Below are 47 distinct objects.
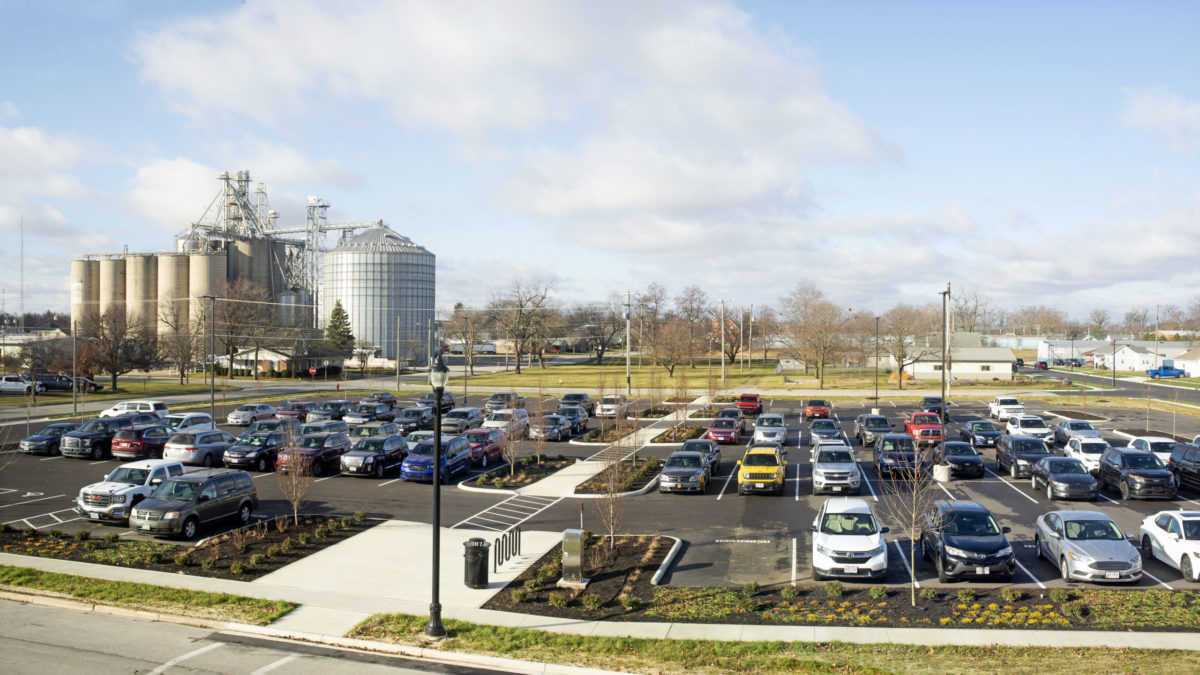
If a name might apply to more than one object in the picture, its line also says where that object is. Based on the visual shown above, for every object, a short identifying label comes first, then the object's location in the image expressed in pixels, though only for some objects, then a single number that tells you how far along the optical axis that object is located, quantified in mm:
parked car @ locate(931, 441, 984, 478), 28953
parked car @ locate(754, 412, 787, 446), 34844
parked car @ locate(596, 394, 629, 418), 45375
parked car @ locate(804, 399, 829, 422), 48250
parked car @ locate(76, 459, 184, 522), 21891
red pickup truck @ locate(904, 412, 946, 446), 34656
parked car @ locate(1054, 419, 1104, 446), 36062
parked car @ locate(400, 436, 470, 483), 28875
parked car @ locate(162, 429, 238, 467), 31250
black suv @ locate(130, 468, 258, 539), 20281
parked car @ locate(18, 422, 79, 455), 34094
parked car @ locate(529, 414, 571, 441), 39594
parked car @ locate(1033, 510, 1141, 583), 15766
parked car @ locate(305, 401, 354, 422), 43688
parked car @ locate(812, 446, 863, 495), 25625
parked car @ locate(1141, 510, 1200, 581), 16312
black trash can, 16094
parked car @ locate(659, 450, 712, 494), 26422
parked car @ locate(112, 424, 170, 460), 33188
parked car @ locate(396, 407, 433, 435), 43094
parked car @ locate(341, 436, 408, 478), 29844
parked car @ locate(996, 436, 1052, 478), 28203
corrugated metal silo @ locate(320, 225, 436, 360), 110000
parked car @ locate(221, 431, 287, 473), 30922
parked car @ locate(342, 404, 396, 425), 45562
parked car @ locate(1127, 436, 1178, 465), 28422
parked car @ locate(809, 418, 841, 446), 36750
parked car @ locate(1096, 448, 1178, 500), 24281
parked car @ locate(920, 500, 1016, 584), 16016
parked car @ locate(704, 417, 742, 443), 38812
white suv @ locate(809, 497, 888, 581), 16203
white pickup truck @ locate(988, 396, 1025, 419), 47188
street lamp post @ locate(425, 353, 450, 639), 13352
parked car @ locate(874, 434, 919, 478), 27812
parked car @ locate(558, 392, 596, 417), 50966
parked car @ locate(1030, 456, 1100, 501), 24375
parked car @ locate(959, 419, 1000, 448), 37156
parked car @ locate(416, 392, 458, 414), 48506
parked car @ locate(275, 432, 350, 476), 30250
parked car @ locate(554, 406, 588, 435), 42750
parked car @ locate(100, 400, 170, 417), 45125
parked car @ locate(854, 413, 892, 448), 37375
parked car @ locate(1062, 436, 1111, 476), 28594
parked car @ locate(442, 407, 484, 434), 40719
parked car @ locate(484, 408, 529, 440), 31127
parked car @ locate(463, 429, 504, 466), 31859
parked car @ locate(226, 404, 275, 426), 44847
